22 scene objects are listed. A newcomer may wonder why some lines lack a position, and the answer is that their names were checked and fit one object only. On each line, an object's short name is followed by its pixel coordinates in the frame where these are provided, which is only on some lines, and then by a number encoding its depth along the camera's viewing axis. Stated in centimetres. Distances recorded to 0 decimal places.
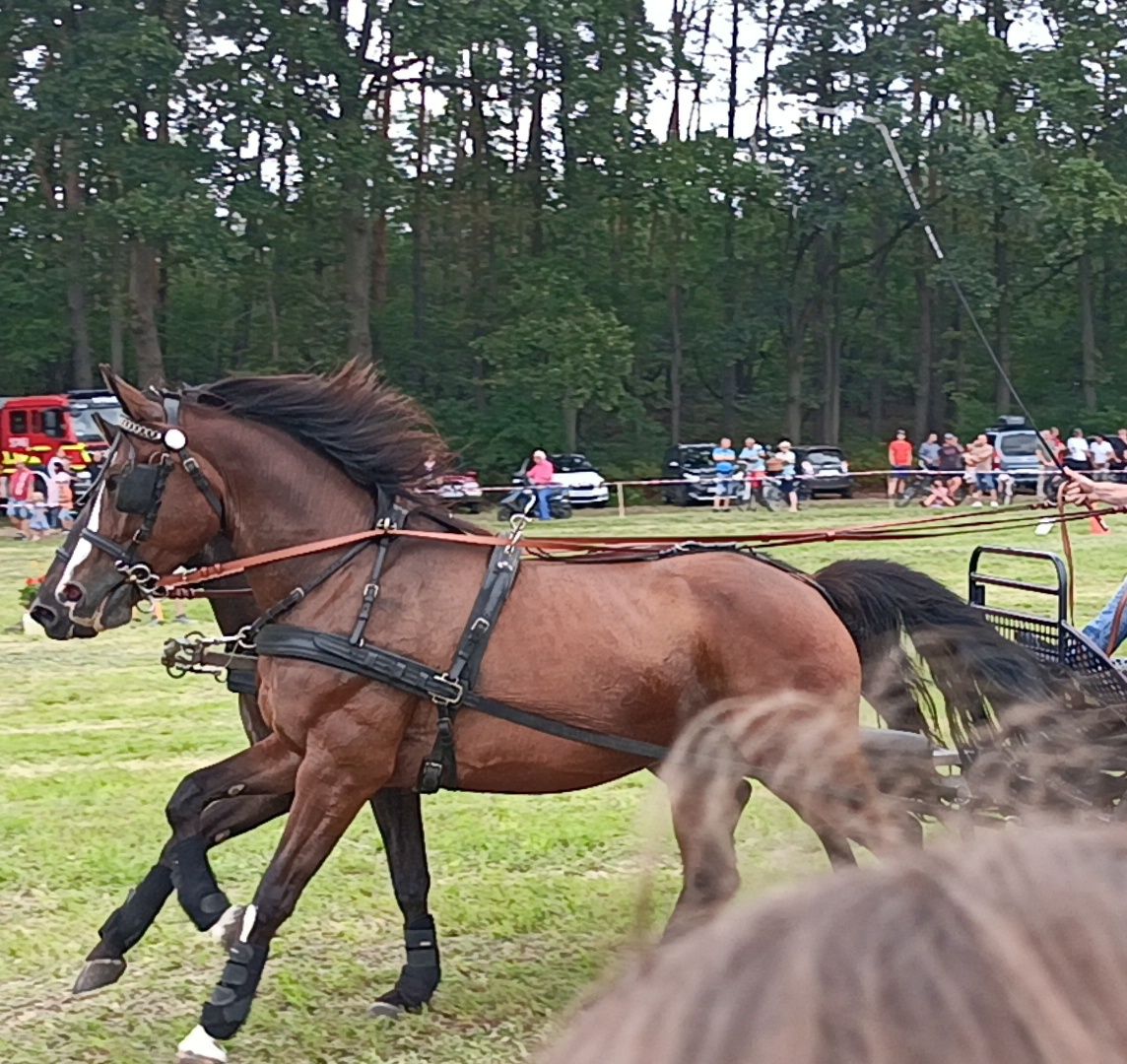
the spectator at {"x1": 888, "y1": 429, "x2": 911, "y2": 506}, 3050
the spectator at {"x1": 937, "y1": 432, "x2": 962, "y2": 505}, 2969
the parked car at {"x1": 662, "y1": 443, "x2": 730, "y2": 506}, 2948
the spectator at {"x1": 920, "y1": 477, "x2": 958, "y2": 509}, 2691
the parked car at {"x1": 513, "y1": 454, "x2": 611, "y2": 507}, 2942
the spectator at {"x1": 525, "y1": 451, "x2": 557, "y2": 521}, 2620
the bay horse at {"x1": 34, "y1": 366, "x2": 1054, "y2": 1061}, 435
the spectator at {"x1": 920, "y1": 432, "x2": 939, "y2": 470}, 3114
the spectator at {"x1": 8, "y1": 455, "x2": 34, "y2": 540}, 2366
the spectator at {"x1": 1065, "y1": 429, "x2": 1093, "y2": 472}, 2763
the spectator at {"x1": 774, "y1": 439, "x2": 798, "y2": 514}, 2634
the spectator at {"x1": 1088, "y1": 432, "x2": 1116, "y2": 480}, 2906
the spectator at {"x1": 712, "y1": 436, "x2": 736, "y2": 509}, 2750
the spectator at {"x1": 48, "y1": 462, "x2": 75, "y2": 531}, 2419
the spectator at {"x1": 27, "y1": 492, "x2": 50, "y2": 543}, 2372
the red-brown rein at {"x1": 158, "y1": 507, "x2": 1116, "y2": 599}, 458
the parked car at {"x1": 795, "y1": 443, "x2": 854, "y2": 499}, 3122
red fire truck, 3030
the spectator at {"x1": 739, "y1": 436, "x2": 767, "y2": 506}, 2733
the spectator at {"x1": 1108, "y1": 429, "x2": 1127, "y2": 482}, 2811
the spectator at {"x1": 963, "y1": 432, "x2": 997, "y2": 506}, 2684
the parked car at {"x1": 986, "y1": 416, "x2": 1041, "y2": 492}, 3047
